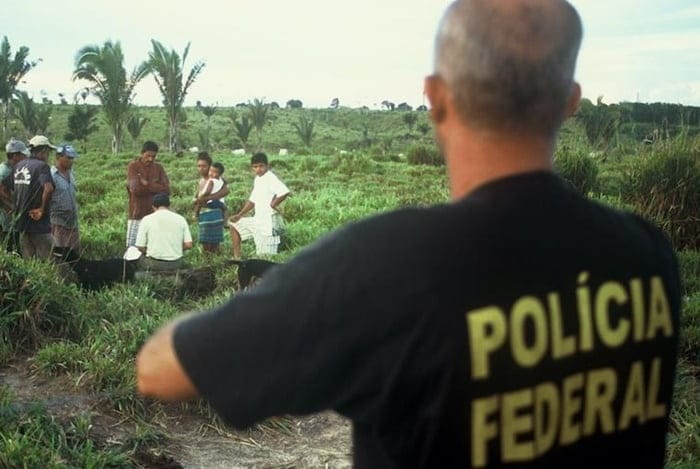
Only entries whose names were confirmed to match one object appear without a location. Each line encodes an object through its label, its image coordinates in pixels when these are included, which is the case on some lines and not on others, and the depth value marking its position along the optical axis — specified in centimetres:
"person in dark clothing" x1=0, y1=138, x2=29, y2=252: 764
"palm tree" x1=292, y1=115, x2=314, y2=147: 3697
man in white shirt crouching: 719
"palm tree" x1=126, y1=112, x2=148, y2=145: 3377
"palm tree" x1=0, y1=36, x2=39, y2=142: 3012
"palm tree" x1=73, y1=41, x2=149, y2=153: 2612
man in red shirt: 824
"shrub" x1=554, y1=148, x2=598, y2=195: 1177
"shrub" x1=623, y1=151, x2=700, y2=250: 905
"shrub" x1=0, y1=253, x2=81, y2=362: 536
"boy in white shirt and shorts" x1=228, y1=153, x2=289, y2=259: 837
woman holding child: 871
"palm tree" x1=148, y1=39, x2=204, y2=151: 2747
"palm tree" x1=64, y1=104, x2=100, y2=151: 3462
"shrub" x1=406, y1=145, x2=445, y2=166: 2267
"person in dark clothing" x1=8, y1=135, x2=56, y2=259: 721
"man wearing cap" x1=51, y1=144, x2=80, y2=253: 745
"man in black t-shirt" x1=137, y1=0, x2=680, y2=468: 102
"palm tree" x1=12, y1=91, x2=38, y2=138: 3072
